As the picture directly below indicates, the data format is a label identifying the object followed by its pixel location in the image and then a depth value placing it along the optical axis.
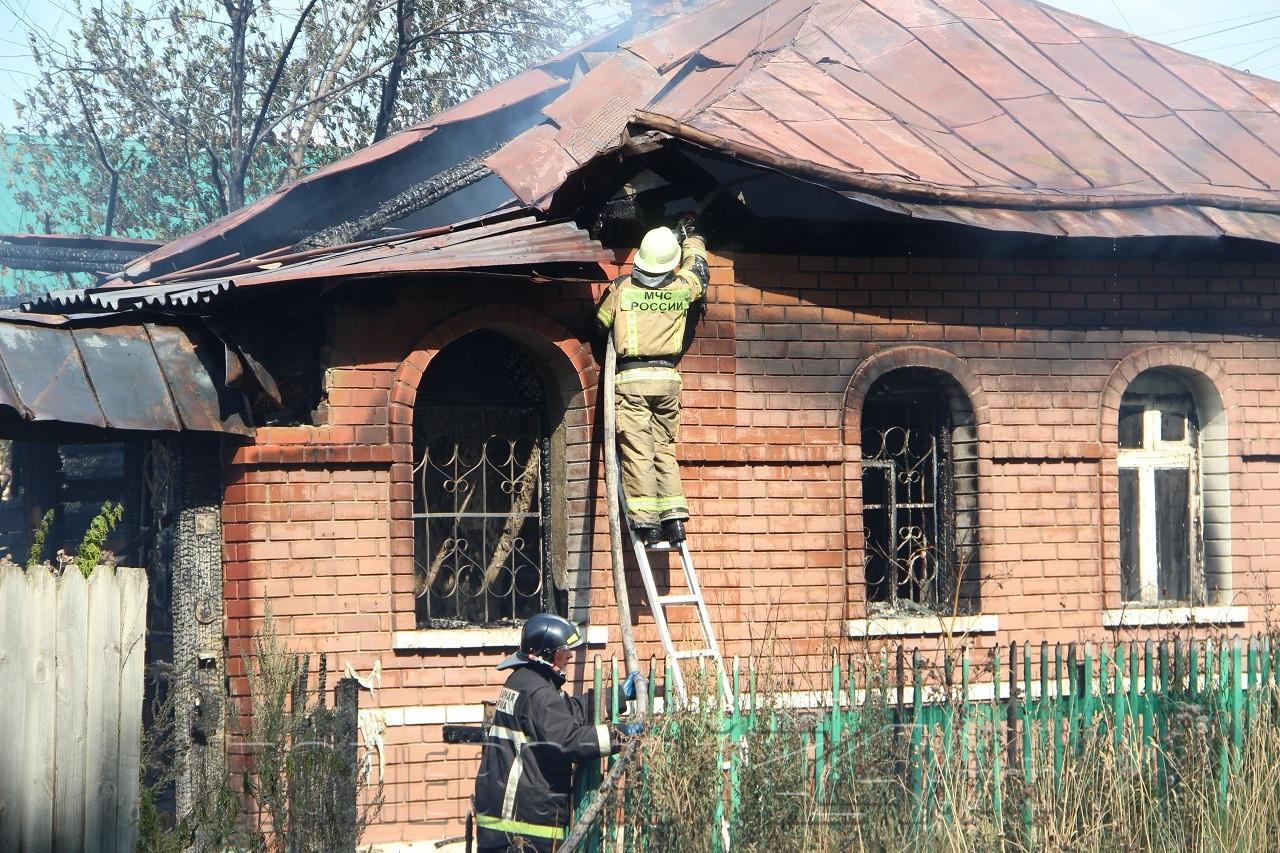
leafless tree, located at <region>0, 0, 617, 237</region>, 36.31
